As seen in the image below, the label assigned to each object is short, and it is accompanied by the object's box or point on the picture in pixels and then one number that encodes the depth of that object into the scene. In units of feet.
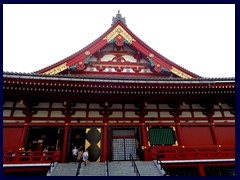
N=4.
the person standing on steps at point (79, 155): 32.33
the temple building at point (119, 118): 32.32
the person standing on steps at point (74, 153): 33.19
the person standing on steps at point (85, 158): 30.89
